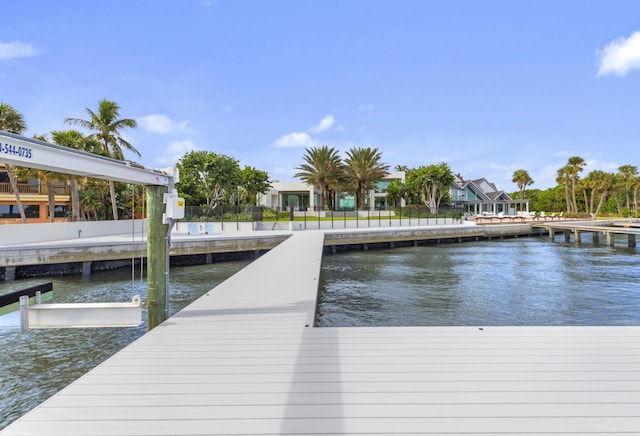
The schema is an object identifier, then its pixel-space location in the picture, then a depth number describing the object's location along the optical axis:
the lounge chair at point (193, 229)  23.16
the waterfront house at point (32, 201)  30.70
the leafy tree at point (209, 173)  33.22
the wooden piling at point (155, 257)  5.98
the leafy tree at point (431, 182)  47.31
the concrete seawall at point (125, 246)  15.59
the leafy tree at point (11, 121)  22.00
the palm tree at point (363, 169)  46.78
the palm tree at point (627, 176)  57.67
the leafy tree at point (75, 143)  24.59
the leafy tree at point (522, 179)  62.12
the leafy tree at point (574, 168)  57.56
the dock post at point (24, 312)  5.29
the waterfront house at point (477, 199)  57.62
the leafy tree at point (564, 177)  58.38
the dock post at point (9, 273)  15.06
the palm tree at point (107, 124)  27.28
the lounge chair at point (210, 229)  23.27
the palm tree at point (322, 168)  46.38
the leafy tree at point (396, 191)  53.03
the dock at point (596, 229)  26.94
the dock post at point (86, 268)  16.28
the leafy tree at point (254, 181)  46.41
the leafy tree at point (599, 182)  56.78
